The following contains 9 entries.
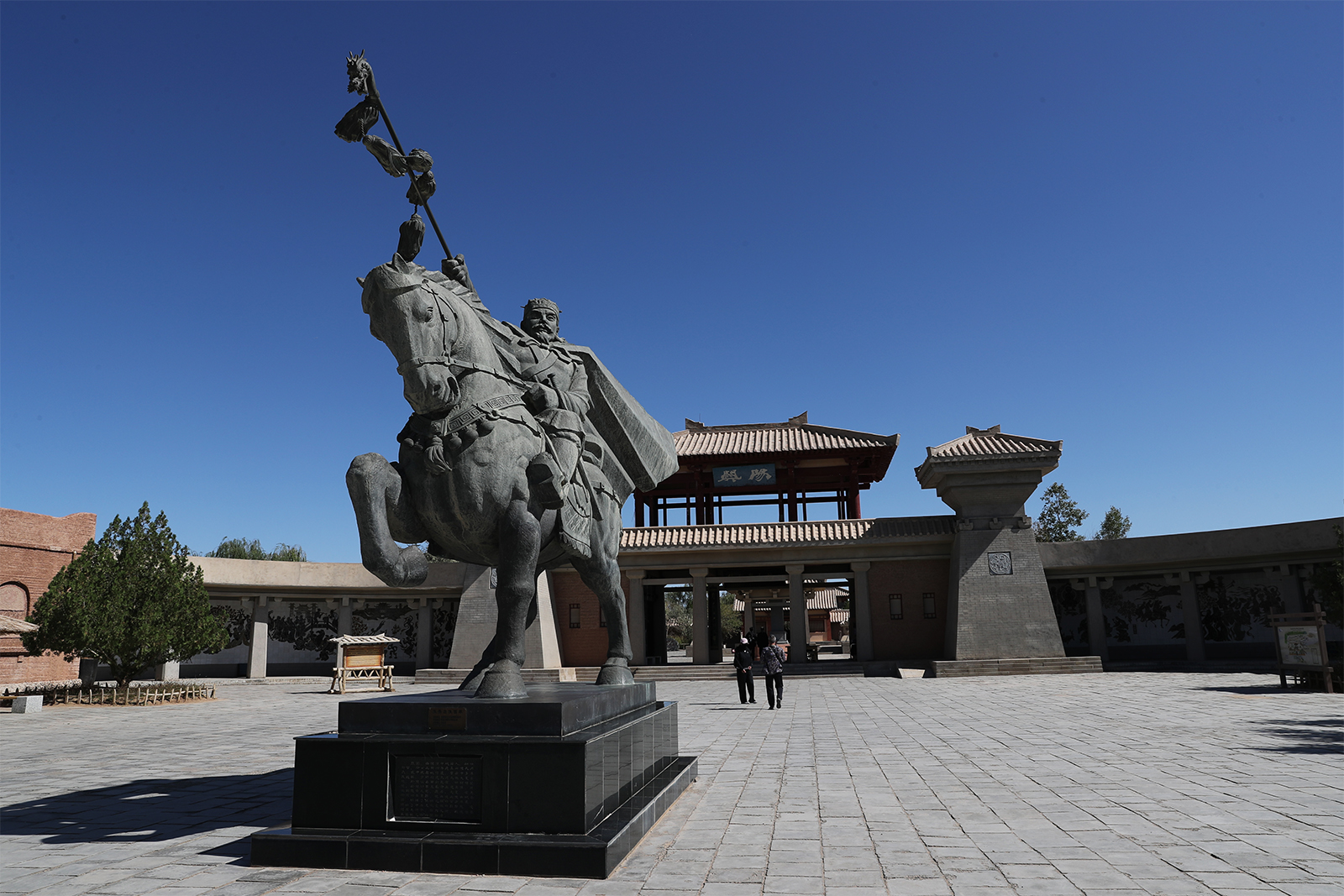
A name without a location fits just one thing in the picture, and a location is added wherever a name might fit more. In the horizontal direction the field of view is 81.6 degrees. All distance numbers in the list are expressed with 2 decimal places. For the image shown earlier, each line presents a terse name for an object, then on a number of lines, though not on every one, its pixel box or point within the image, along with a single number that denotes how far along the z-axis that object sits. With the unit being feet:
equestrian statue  13.01
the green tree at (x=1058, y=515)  119.34
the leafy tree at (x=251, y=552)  149.78
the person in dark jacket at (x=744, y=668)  44.06
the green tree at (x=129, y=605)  47.03
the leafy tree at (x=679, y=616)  162.80
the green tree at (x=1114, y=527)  125.49
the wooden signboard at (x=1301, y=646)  42.73
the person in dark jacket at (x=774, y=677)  40.47
